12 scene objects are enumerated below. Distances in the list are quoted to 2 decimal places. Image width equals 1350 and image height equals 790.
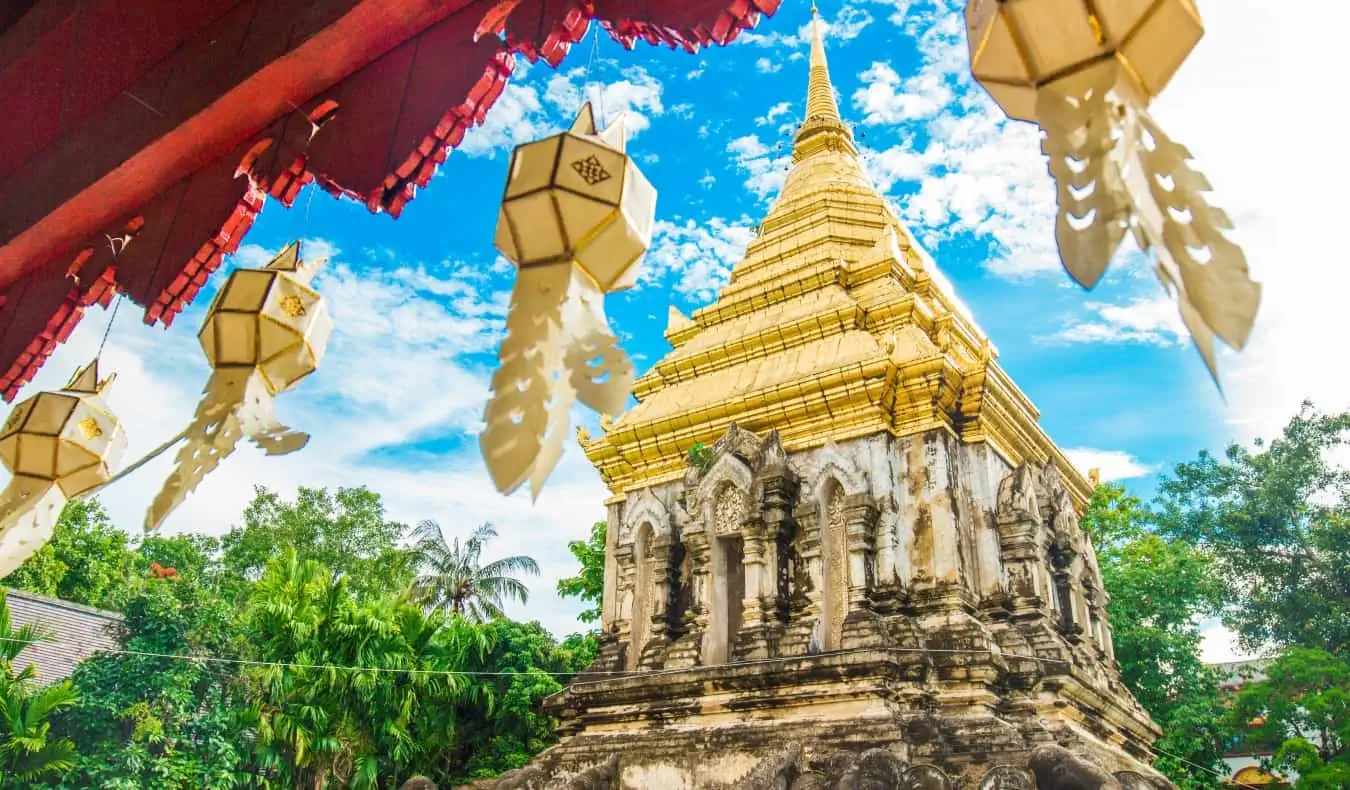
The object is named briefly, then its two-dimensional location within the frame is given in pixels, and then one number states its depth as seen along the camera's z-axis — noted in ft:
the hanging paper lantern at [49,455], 12.79
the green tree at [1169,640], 54.24
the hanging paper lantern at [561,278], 6.76
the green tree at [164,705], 54.70
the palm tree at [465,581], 87.97
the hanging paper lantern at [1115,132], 4.56
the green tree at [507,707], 61.46
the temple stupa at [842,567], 28.91
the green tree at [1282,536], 65.41
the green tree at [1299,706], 51.90
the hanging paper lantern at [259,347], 10.59
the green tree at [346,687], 57.26
